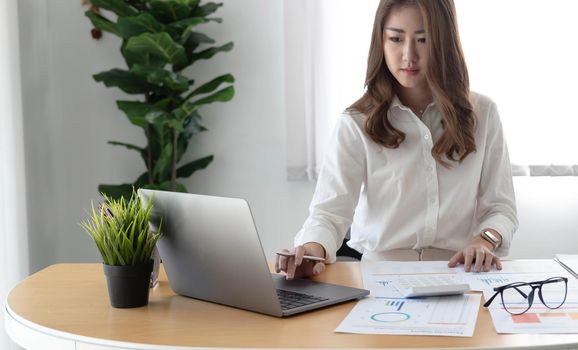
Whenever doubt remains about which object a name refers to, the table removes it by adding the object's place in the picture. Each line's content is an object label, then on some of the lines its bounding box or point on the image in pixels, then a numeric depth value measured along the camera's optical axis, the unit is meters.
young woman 2.15
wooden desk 1.26
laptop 1.42
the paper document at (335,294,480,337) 1.32
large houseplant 3.25
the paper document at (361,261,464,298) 1.62
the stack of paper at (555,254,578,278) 1.77
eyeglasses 1.45
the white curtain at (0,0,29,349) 2.96
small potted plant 1.50
